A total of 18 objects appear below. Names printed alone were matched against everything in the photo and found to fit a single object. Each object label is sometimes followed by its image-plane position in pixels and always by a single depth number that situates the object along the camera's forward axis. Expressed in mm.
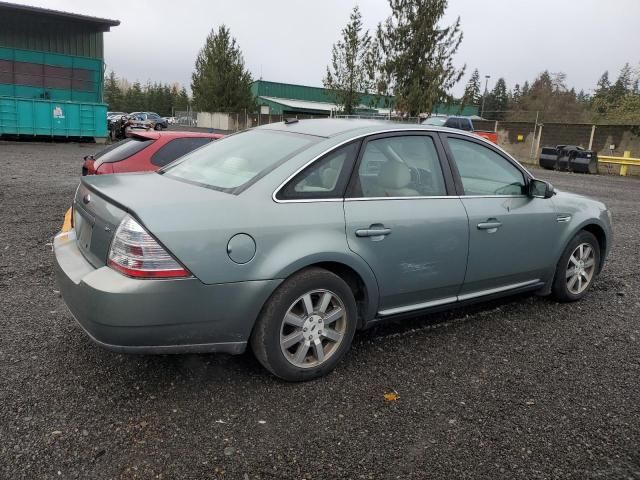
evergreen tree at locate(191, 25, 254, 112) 43531
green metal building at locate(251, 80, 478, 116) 55875
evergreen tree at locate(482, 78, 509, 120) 108862
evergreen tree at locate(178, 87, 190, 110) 92944
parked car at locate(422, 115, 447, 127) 21055
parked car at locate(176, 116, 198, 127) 63859
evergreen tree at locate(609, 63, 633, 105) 78188
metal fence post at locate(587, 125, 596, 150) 23938
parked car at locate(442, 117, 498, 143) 21569
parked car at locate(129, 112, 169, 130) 33206
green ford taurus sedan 2723
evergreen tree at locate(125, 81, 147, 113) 95125
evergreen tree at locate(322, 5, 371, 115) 25694
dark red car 6547
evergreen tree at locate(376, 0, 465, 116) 23203
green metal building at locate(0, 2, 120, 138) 22656
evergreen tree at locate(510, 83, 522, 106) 113075
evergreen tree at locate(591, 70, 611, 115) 57034
